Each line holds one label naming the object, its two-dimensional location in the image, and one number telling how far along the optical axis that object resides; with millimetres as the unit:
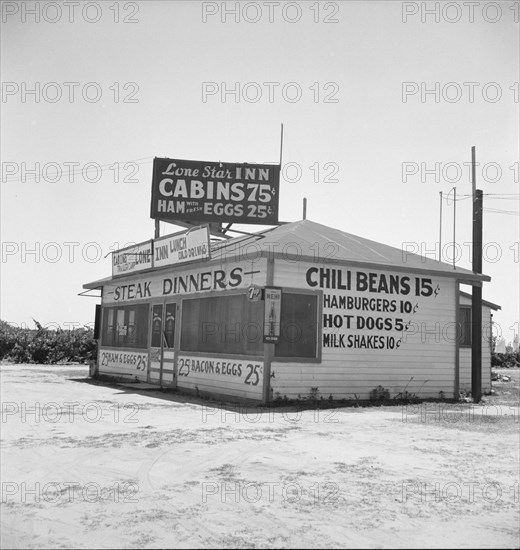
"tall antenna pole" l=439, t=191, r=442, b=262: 25062
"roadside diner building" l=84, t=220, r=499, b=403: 14844
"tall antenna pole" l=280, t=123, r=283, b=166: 22741
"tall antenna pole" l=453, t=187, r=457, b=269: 22344
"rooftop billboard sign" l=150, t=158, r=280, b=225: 21547
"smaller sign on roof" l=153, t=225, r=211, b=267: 16641
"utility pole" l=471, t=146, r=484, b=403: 17219
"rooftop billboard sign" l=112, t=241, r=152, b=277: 20422
